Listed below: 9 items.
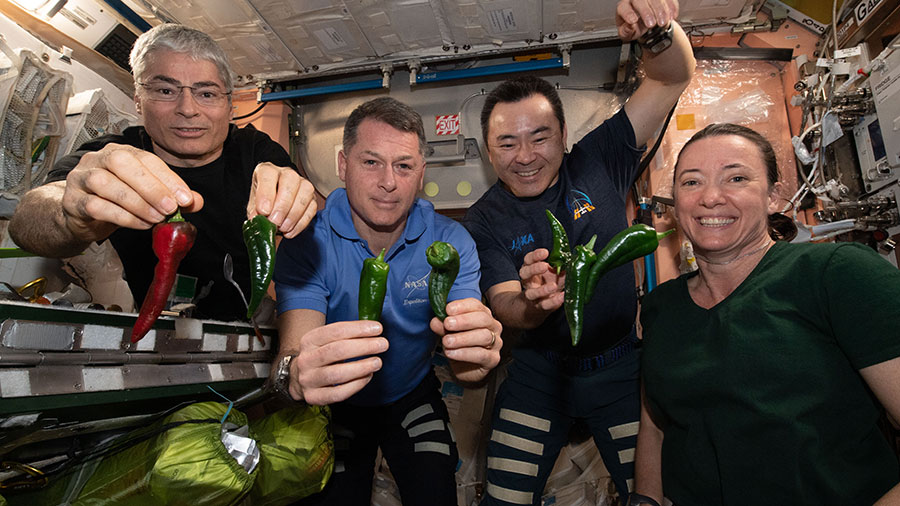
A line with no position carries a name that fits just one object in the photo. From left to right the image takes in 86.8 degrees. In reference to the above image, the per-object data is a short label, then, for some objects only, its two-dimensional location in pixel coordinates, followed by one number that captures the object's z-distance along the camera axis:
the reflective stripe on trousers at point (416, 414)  0.85
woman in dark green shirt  0.52
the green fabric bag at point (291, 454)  0.63
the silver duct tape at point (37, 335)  0.39
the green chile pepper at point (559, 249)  0.58
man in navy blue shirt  0.83
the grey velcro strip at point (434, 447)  0.83
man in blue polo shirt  0.72
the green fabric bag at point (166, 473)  0.50
